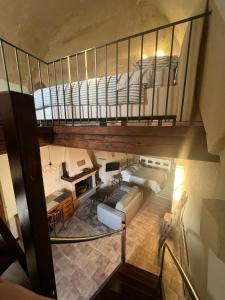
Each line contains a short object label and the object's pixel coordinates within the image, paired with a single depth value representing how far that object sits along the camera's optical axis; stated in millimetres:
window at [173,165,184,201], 3643
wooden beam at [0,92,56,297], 507
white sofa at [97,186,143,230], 4128
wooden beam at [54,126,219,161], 1278
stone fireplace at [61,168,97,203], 4844
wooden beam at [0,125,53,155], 2193
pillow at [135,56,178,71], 1583
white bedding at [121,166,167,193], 5965
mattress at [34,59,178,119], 1610
